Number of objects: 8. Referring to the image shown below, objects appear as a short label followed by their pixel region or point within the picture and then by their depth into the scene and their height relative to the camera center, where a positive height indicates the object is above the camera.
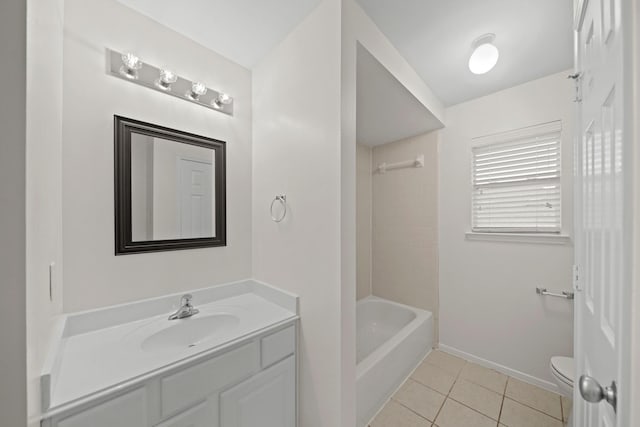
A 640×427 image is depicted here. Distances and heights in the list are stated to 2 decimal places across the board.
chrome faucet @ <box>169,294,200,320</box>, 1.33 -0.59
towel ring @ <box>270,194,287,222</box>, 1.51 +0.07
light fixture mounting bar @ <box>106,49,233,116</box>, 1.24 +0.80
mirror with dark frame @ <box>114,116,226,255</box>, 1.26 +0.15
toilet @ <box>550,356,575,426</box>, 1.41 -1.03
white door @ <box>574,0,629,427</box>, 0.48 +0.00
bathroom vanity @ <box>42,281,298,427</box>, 0.81 -0.66
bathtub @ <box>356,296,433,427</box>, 1.55 -1.23
